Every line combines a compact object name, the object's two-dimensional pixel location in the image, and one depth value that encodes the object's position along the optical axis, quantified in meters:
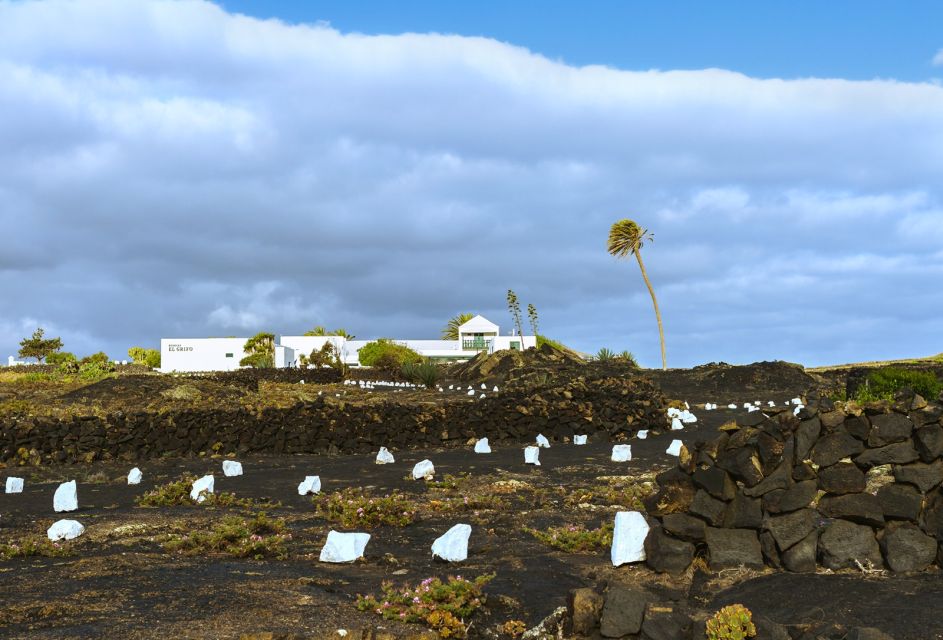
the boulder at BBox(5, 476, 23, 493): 13.60
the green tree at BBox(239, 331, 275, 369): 63.92
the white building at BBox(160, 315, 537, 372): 73.56
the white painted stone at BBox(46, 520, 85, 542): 8.99
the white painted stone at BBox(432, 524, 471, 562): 7.67
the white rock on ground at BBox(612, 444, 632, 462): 14.03
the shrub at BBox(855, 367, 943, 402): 17.77
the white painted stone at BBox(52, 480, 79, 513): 11.37
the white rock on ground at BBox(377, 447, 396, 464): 15.21
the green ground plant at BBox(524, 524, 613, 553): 8.02
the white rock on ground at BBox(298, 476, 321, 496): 11.88
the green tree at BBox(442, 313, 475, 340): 97.63
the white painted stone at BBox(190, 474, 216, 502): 11.46
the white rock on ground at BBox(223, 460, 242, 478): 14.36
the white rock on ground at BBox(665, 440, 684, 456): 14.54
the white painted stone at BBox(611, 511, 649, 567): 7.36
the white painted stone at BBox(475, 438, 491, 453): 16.19
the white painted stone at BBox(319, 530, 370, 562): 7.87
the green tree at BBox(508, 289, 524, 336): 62.00
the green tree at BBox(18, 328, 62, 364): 73.88
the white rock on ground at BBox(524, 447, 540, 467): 13.87
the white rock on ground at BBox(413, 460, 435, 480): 12.83
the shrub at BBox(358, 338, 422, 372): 51.46
